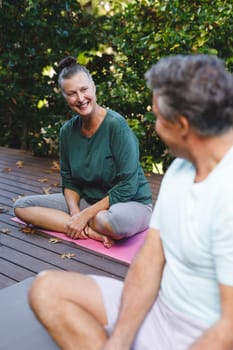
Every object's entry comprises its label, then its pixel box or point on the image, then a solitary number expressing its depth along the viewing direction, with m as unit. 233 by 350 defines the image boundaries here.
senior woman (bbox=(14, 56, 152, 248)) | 2.59
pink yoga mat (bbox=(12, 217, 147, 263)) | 2.57
